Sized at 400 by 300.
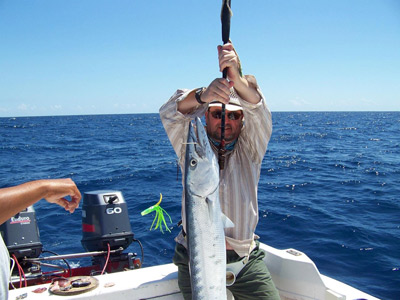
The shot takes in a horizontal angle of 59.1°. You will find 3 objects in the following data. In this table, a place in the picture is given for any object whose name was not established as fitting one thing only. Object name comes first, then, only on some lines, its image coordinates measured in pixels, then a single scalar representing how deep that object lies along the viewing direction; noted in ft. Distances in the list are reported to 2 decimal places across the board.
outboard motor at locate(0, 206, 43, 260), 15.16
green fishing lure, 13.33
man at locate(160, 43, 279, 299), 10.08
